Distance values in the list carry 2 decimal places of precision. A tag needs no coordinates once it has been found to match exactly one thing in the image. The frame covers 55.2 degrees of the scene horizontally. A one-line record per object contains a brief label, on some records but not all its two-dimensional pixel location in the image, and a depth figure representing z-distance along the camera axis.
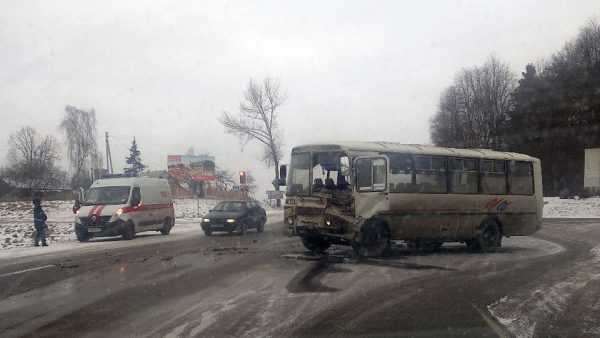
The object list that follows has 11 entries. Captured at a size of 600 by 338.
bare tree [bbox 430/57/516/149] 66.81
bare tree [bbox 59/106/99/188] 67.62
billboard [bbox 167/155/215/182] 76.69
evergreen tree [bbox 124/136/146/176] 78.38
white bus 13.22
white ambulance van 20.72
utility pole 52.47
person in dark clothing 18.72
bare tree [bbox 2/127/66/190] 69.00
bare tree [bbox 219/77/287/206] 56.75
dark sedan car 23.17
